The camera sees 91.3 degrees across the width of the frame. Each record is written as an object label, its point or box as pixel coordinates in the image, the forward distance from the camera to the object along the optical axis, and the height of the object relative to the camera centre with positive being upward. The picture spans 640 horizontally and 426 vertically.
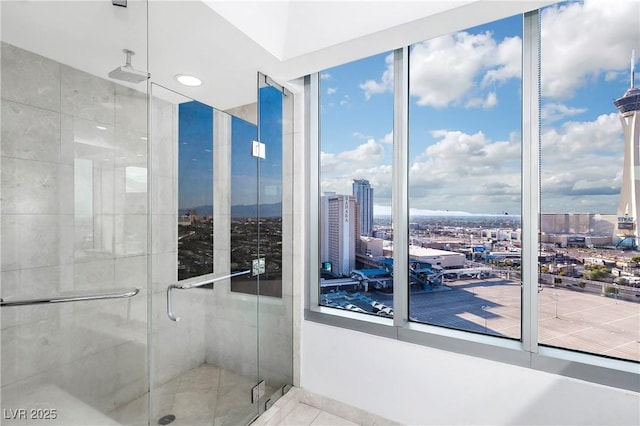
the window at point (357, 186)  2.10 +0.19
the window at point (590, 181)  1.46 +0.16
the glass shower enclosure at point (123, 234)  1.40 -0.11
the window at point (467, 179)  1.72 +0.20
